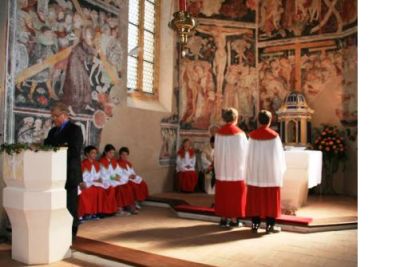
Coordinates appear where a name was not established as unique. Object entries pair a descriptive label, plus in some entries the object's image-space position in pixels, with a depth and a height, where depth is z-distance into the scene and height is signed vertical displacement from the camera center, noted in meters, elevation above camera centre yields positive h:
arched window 10.98 +2.78
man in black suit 5.60 -0.09
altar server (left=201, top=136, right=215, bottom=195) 10.79 -0.78
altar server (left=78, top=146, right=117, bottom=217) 7.39 -1.07
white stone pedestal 4.80 -0.84
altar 7.63 -0.71
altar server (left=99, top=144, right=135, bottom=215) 8.16 -0.87
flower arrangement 10.98 -0.25
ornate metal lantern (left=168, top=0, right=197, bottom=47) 5.90 +1.84
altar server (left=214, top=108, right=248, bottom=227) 6.54 -0.49
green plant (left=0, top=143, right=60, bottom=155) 4.77 -0.12
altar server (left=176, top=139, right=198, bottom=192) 11.15 -0.83
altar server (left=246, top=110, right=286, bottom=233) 6.18 -0.56
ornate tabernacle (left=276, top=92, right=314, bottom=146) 11.19 +0.63
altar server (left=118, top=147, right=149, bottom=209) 8.73 -0.90
